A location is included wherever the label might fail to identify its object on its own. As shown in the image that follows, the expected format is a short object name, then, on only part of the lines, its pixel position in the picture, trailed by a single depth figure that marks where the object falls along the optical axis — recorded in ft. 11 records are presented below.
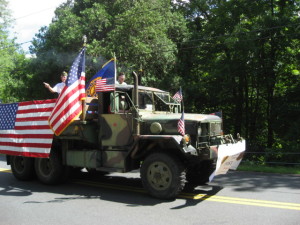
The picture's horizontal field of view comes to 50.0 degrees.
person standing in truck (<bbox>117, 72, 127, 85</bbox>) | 27.53
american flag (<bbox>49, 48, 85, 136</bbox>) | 25.24
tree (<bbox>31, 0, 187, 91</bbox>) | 54.54
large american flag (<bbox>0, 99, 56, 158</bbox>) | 27.96
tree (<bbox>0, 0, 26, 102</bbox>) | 79.64
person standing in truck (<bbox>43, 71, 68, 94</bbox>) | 30.21
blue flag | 31.16
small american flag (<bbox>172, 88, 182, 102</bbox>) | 28.30
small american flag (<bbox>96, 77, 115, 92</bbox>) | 25.17
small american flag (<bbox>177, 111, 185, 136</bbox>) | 21.09
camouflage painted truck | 22.24
